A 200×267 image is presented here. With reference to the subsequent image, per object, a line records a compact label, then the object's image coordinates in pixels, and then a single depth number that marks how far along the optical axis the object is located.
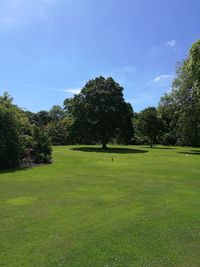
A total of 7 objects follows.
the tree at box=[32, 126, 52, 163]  14.06
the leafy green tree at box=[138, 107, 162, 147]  31.22
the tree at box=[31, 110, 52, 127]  54.63
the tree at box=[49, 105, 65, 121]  67.26
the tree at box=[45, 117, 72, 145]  37.25
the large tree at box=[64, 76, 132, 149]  26.13
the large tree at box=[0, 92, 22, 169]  12.17
